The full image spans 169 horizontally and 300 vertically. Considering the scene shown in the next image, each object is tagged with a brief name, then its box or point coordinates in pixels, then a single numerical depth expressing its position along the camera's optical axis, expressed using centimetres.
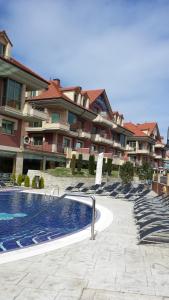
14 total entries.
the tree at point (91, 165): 2991
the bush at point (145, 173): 3741
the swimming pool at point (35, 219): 753
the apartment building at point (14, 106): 2262
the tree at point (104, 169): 3326
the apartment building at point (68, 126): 2998
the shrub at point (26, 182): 2120
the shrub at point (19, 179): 2161
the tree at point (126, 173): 2947
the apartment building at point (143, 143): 5211
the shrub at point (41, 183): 2166
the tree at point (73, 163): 2751
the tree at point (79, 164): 2923
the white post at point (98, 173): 2046
